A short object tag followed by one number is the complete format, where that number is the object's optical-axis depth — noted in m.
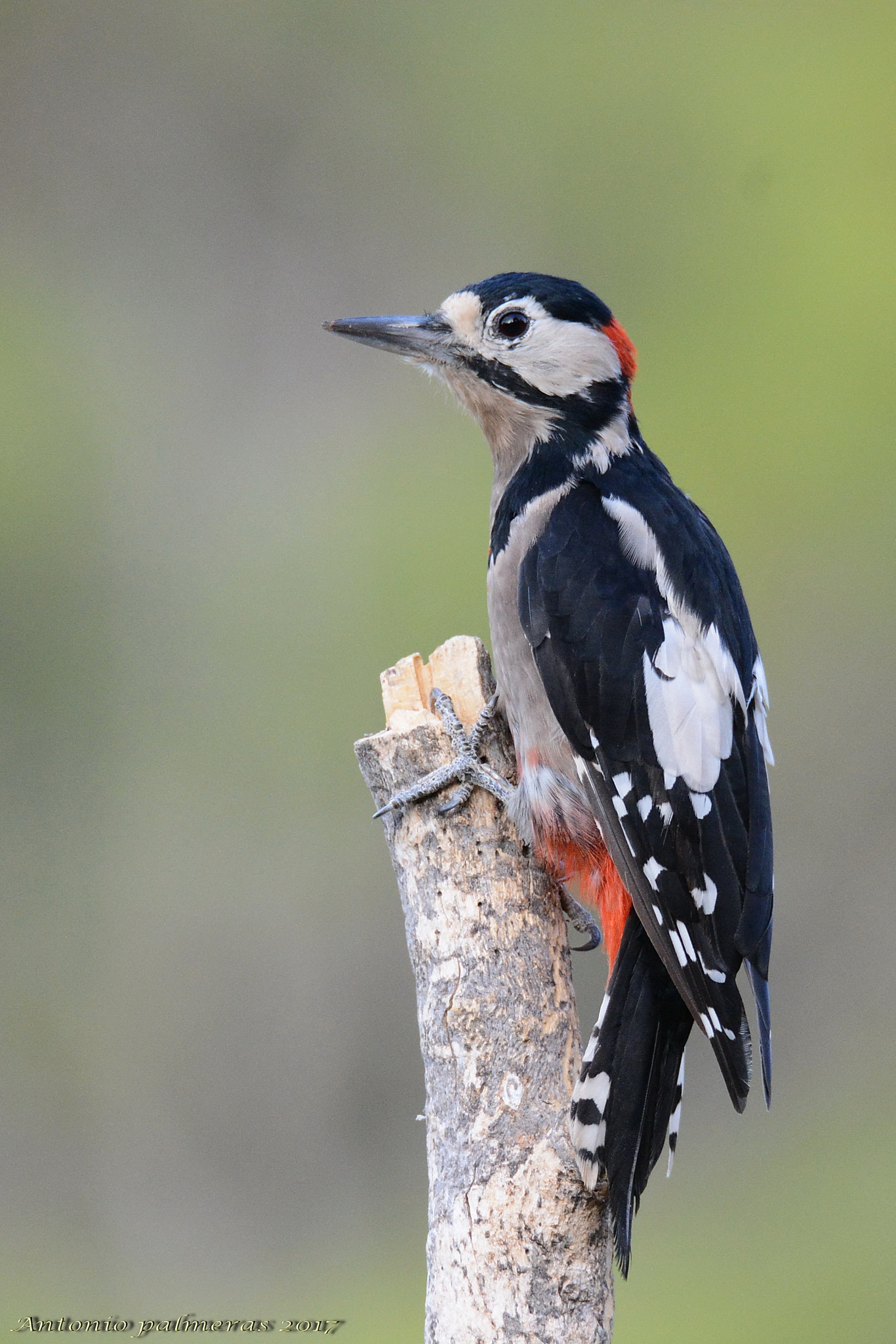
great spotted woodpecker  4.98
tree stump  4.96
